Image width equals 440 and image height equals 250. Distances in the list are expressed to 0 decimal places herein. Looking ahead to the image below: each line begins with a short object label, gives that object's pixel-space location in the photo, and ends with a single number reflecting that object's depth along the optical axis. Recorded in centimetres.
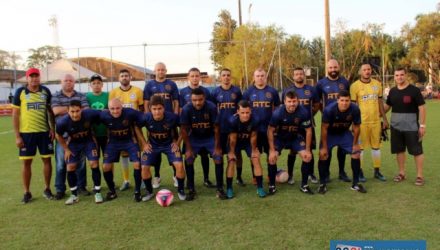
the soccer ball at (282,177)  602
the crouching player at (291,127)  543
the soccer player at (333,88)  600
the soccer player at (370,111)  613
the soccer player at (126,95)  596
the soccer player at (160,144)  531
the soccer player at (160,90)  612
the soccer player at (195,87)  604
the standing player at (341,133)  542
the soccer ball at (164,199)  497
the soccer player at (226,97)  595
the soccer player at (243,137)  530
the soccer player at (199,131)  536
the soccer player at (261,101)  587
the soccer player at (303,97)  599
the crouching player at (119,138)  535
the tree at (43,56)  3991
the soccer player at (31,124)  542
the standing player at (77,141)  529
